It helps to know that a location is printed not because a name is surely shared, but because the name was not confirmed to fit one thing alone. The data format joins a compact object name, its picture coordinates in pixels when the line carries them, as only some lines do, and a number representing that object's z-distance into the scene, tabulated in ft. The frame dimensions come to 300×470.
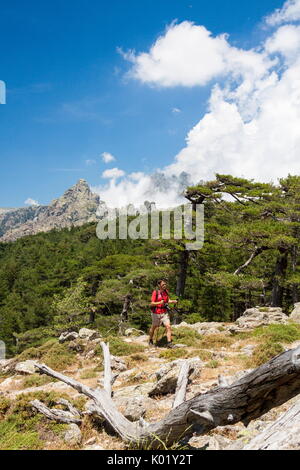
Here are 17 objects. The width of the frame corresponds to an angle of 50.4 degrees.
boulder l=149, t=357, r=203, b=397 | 21.61
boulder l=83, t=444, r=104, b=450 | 15.14
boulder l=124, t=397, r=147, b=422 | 18.17
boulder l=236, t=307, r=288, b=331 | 45.62
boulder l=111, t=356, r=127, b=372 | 31.65
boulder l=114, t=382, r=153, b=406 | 21.28
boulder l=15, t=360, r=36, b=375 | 35.57
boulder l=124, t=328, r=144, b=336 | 54.88
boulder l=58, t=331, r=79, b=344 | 47.92
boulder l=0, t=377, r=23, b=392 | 30.55
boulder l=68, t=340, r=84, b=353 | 42.83
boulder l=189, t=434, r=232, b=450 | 13.30
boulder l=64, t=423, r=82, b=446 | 16.39
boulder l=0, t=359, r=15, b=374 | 40.37
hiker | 36.17
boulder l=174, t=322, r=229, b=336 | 46.58
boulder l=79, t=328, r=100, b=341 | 47.24
